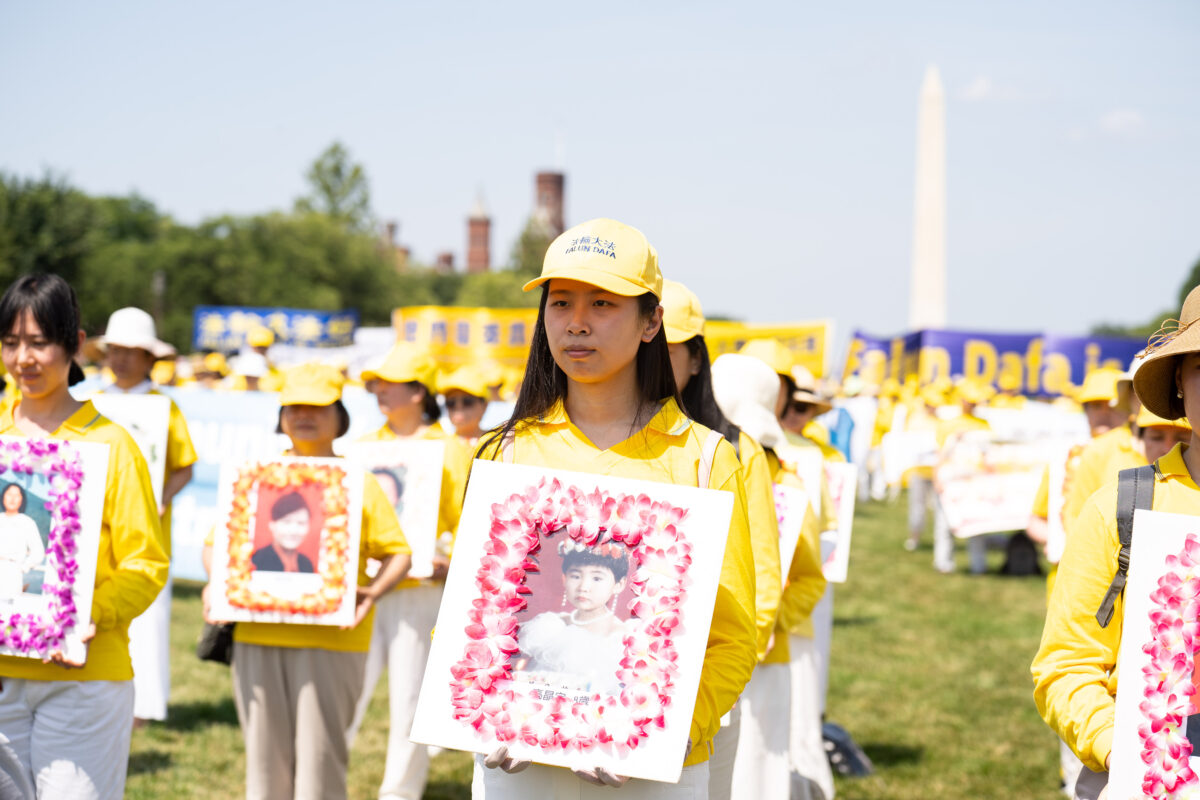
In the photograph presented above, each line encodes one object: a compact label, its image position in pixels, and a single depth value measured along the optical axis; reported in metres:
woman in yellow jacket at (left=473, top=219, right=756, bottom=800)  2.61
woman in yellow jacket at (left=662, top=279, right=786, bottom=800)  3.44
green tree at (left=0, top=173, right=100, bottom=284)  48.29
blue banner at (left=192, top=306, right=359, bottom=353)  36.78
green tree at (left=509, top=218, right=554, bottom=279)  85.12
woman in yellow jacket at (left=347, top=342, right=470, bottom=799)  6.23
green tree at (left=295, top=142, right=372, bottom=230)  88.69
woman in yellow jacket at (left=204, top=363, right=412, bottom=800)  4.80
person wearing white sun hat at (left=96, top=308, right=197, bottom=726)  7.04
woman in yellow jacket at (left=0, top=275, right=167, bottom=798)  3.63
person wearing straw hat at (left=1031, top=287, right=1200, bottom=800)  2.38
